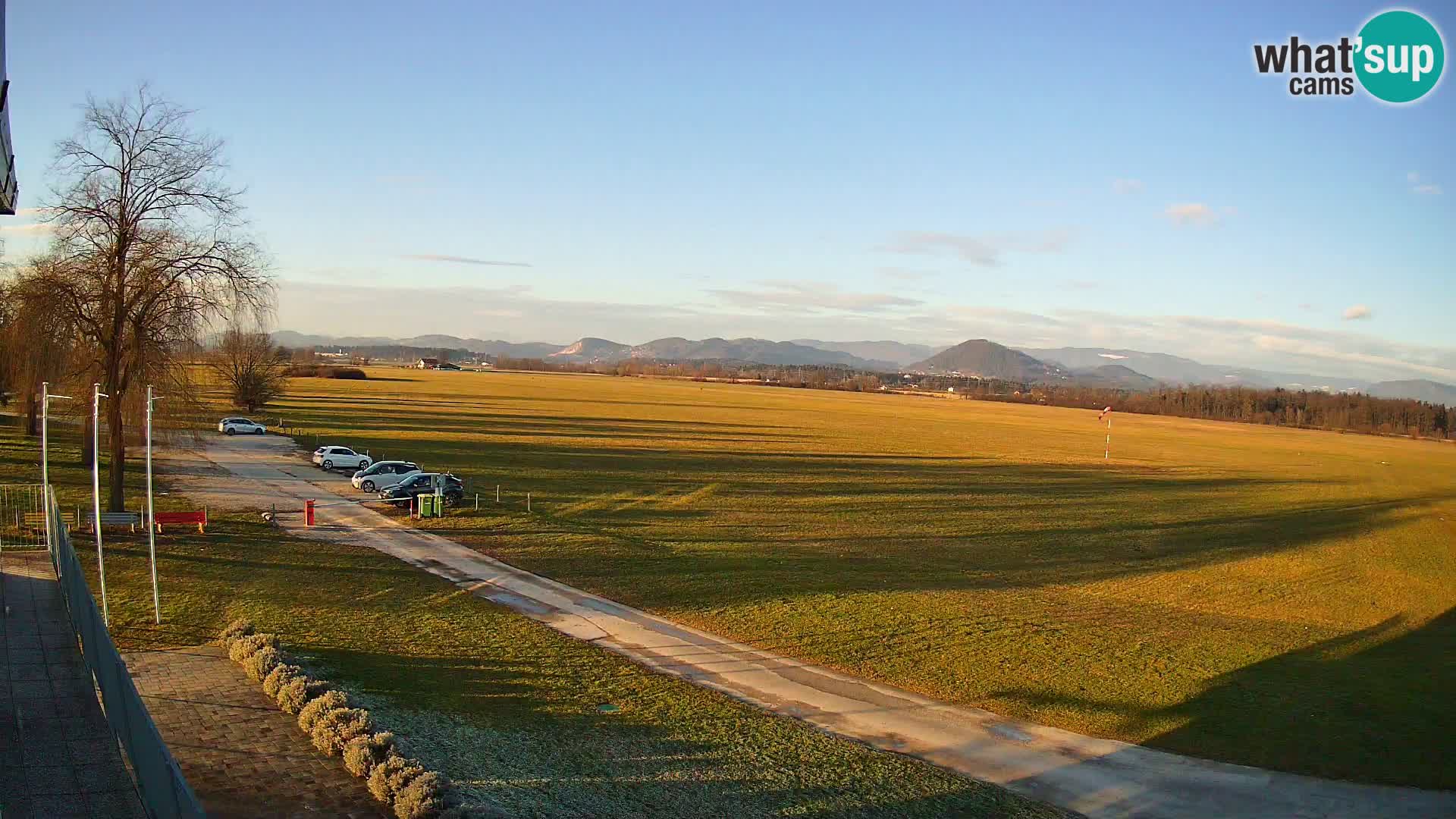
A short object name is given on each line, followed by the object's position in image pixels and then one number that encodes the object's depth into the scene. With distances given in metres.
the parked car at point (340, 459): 42.97
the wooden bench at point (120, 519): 25.91
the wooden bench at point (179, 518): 26.62
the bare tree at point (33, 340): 26.05
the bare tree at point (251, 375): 67.31
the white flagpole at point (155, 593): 17.69
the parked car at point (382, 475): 37.03
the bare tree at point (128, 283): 25.28
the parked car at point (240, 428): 56.69
